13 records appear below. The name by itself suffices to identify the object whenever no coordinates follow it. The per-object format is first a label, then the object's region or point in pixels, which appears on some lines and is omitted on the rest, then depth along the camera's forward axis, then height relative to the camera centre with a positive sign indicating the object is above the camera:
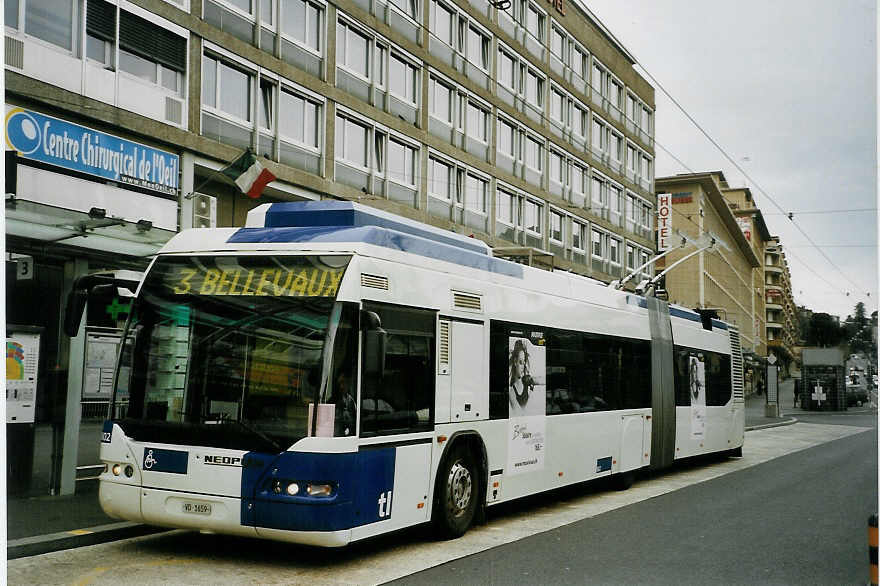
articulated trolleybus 7.88 -0.27
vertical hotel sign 50.93 +7.10
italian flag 17.67 +3.33
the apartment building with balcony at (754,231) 104.19 +14.53
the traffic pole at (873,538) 5.68 -1.06
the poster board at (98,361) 20.02 -0.22
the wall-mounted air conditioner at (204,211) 19.45 +2.89
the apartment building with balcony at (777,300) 114.00 +7.15
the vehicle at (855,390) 52.40 -1.90
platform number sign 12.30 +1.06
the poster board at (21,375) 11.62 -0.30
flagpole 18.97 +3.24
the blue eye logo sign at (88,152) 15.43 +3.48
